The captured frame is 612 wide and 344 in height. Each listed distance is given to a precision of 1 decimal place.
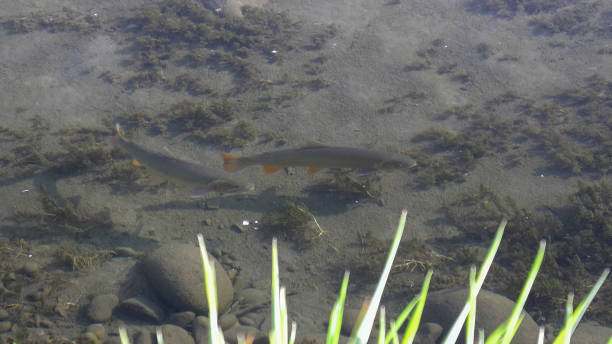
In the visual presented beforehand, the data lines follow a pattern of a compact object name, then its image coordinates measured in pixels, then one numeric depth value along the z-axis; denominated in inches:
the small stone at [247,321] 179.3
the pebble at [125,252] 209.6
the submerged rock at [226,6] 438.6
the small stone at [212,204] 245.2
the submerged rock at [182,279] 179.5
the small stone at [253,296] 189.5
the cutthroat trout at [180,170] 220.7
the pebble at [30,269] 189.6
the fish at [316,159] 236.8
